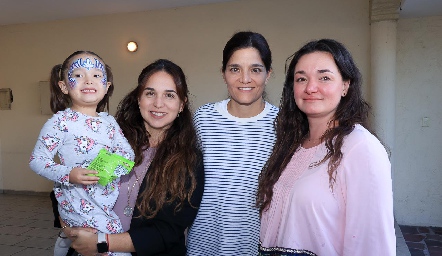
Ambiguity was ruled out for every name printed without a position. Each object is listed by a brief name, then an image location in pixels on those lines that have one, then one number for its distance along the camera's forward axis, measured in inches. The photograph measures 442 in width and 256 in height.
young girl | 66.0
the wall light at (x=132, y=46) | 251.3
